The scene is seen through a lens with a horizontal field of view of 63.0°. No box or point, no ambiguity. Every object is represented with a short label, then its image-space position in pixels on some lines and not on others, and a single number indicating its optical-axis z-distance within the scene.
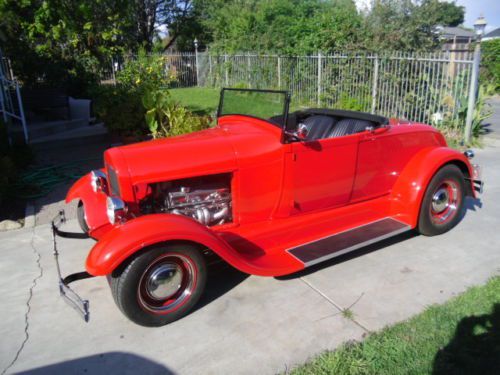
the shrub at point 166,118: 7.21
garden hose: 5.85
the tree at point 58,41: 11.16
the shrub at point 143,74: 8.84
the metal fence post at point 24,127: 7.29
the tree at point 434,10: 11.23
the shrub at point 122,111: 7.89
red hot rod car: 2.91
